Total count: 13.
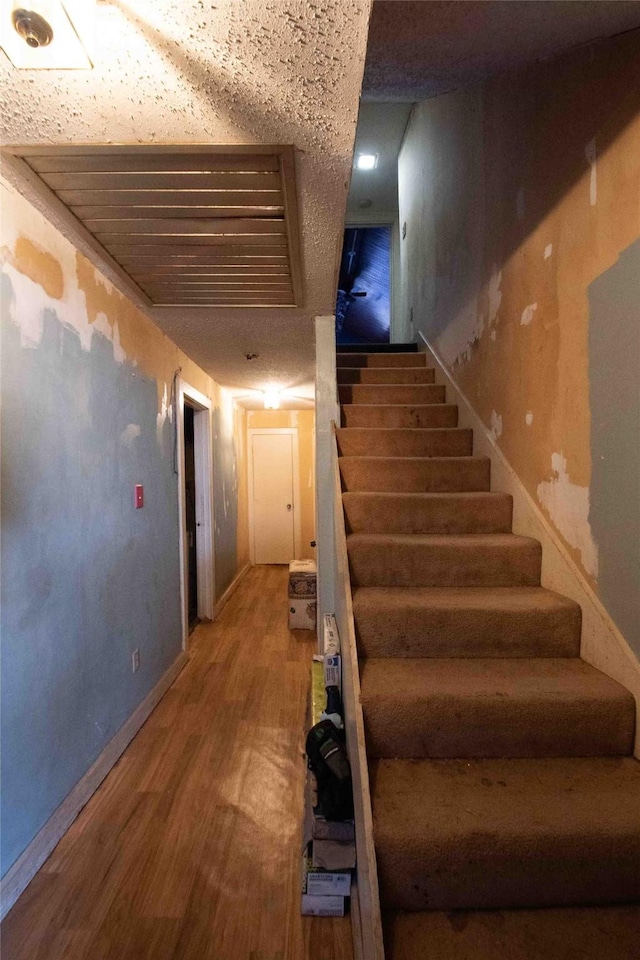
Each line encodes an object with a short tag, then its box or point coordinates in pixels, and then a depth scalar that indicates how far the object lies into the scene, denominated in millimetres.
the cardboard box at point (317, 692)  1907
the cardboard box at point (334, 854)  1316
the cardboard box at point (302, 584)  3746
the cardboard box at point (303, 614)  3725
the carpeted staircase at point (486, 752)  1090
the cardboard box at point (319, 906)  1320
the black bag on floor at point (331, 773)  1361
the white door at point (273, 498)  6363
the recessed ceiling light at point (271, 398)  4807
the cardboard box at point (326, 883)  1324
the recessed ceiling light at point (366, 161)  4922
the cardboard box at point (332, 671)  1856
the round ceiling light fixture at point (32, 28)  853
